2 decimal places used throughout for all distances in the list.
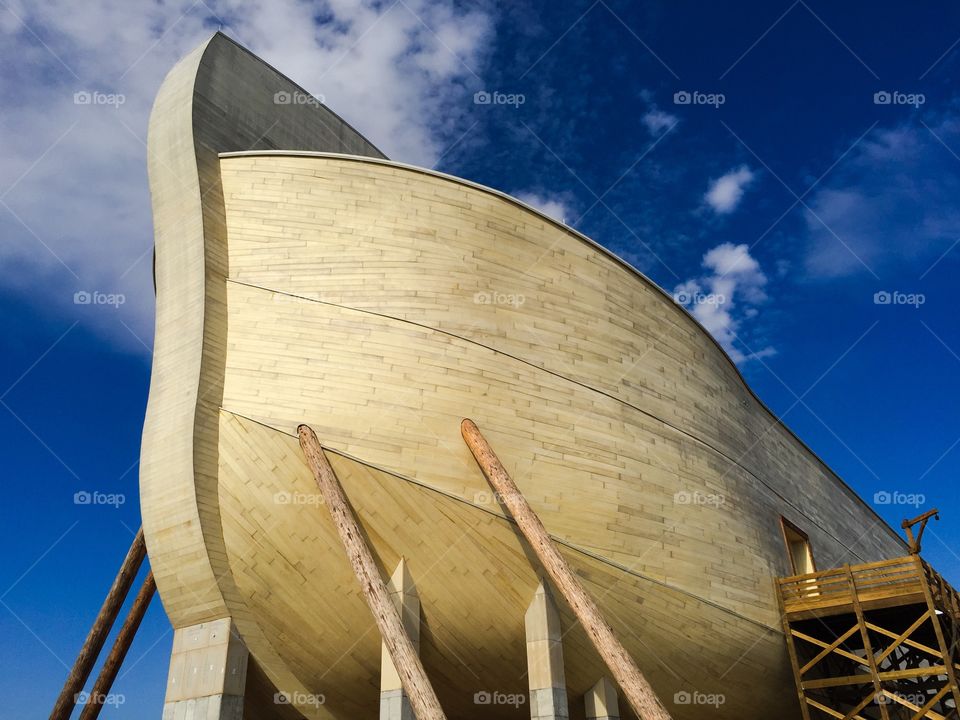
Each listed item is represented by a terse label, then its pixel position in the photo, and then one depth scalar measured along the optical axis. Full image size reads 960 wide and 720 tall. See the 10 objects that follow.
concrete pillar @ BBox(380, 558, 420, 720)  9.82
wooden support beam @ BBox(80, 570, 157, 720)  12.38
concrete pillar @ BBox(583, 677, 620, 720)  11.27
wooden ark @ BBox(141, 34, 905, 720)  10.48
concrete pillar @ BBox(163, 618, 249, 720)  9.69
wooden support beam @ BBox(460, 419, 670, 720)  8.67
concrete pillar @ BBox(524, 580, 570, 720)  10.17
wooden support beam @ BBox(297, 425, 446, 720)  8.39
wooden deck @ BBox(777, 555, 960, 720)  12.67
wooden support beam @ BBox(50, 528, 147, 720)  12.38
